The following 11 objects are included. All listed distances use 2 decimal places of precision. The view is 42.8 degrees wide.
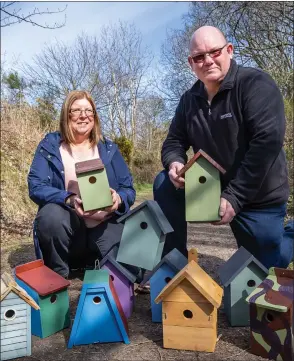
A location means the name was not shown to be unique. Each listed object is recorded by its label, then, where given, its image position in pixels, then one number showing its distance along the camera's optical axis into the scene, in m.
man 2.35
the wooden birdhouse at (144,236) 2.20
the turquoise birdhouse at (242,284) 2.12
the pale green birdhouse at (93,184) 2.30
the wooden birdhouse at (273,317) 1.71
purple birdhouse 2.30
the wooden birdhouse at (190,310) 1.81
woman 2.69
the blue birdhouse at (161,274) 2.17
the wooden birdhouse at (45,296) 2.04
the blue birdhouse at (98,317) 1.95
